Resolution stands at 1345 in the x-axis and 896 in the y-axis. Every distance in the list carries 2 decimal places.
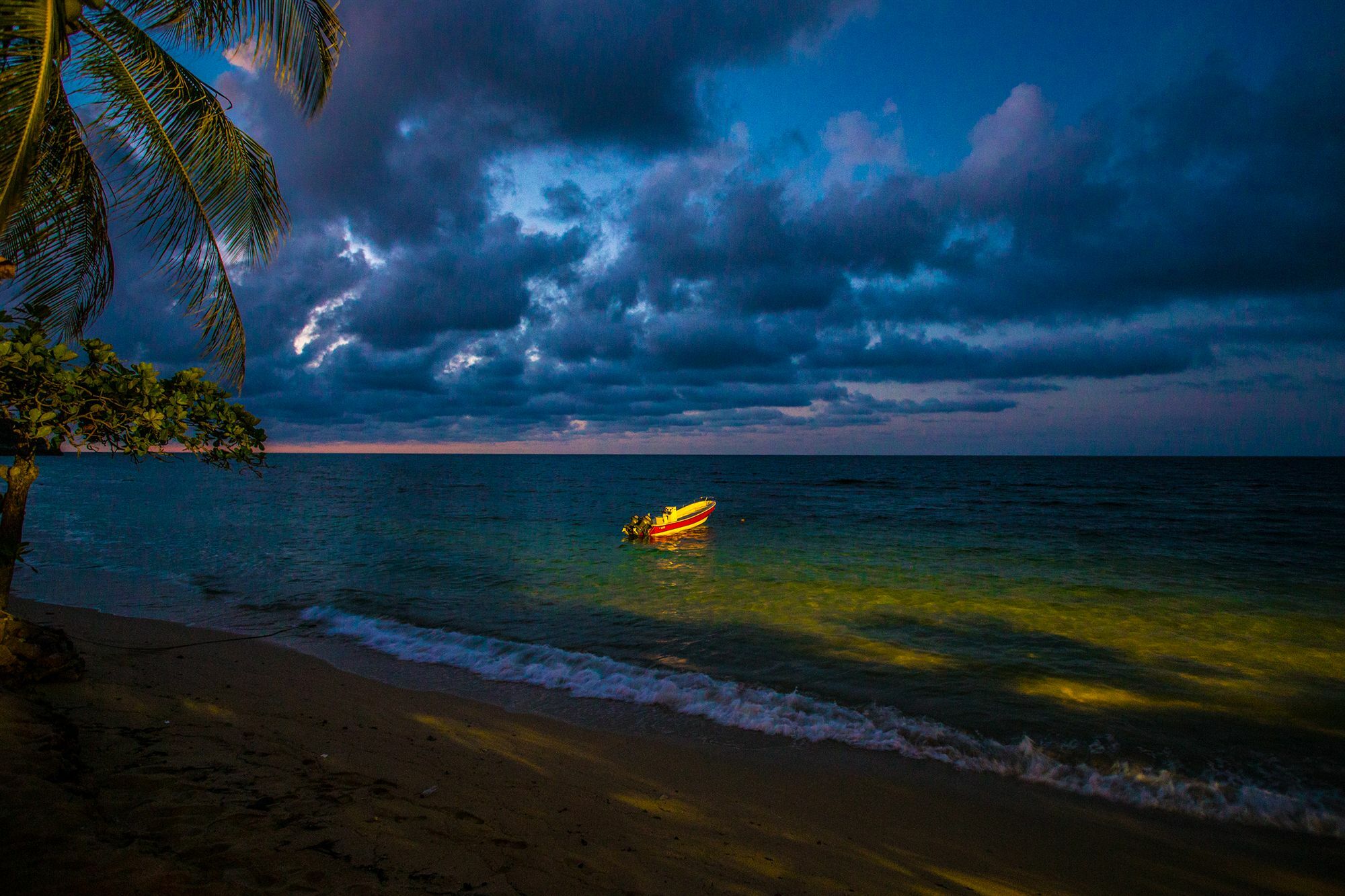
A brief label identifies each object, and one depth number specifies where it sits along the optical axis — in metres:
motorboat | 26.05
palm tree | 5.33
